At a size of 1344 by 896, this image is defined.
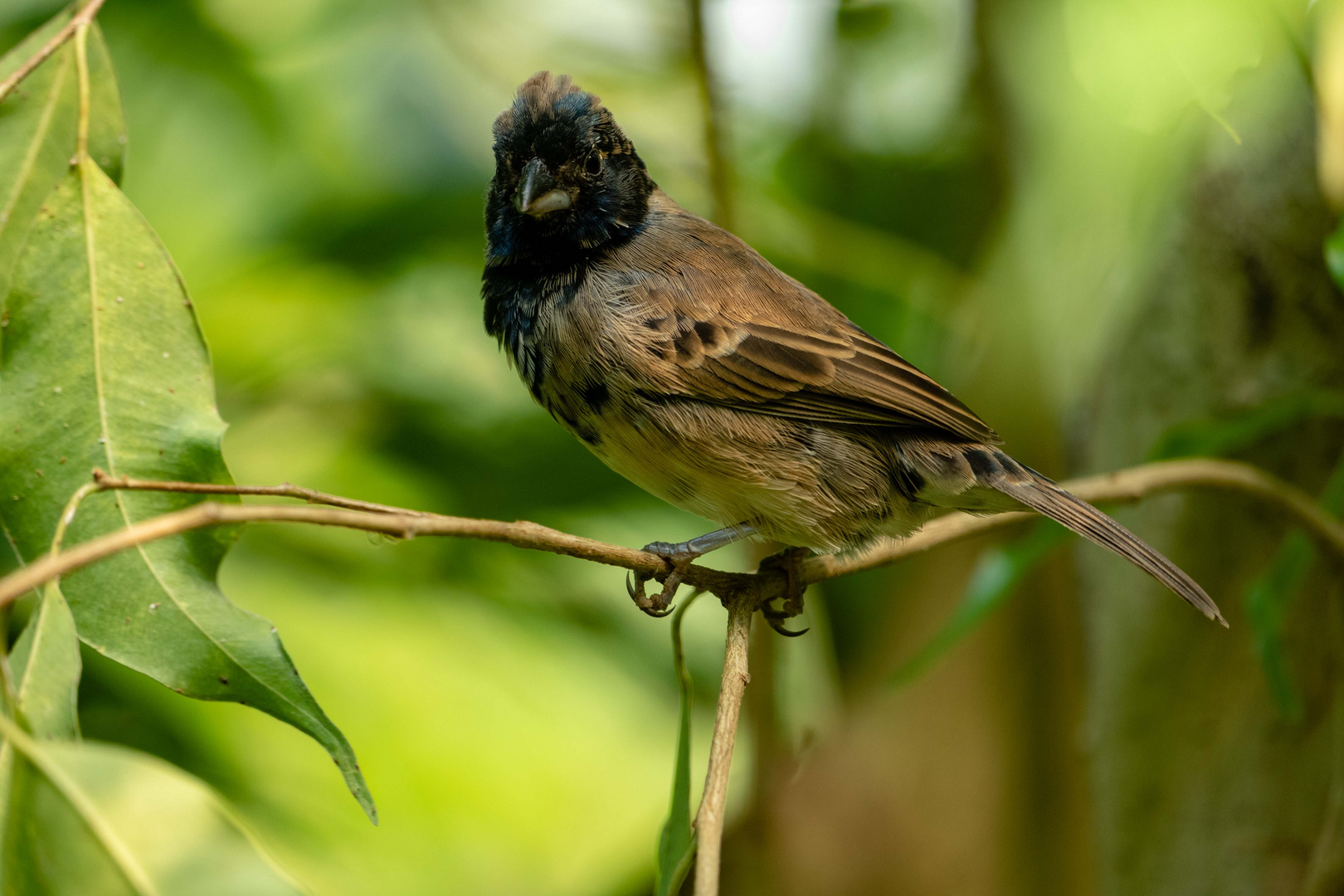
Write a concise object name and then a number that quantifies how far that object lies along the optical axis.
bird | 2.24
